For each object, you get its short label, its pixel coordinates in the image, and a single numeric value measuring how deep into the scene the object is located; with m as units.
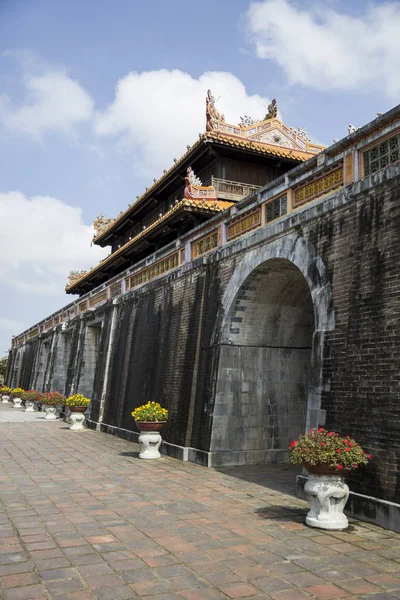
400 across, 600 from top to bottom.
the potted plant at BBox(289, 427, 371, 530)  5.68
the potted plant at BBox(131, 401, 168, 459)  10.54
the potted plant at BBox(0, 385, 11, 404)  33.58
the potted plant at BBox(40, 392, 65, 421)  19.39
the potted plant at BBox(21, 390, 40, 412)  23.07
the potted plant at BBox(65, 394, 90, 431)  15.98
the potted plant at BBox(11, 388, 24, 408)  27.48
